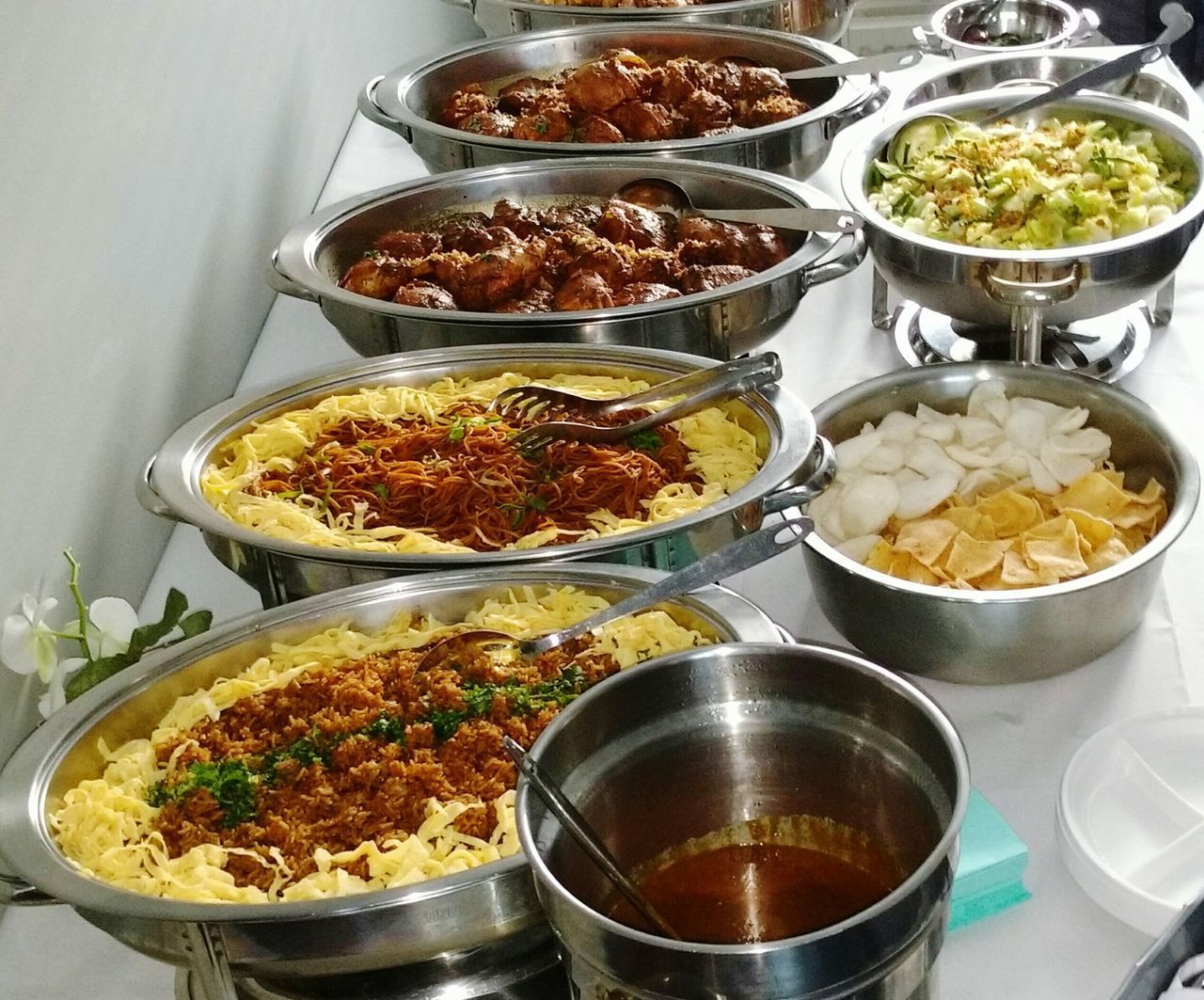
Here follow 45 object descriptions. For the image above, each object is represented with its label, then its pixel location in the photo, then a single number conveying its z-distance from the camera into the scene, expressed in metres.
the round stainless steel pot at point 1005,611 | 1.29
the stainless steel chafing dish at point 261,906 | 0.94
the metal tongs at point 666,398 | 1.49
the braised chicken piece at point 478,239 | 1.96
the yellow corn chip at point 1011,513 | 1.47
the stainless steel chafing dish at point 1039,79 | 2.43
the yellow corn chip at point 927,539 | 1.42
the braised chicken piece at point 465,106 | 2.45
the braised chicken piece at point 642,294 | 1.79
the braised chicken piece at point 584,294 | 1.78
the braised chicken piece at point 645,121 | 2.34
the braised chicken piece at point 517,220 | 2.01
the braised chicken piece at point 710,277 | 1.83
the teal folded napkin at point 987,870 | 1.11
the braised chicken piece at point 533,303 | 1.83
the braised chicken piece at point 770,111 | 2.37
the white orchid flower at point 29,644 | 1.28
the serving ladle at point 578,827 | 0.88
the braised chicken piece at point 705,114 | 2.37
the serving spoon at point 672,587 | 1.17
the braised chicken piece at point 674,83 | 2.43
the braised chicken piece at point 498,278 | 1.85
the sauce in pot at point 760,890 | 0.91
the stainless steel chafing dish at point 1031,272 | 1.66
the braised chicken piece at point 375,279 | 1.88
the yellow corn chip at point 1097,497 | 1.45
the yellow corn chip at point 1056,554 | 1.37
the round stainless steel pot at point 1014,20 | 2.80
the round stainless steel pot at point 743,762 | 0.88
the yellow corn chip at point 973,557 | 1.39
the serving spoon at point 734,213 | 1.84
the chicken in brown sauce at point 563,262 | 1.83
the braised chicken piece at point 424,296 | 1.82
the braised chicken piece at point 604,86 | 2.40
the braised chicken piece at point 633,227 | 1.97
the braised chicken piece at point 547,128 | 2.34
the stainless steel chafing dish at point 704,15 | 2.71
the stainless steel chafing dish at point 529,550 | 1.31
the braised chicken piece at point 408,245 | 2.00
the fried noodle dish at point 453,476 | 1.42
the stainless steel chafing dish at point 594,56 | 2.19
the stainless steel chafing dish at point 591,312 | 1.71
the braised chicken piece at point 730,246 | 1.92
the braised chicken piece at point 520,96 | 2.46
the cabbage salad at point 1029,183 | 1.88
